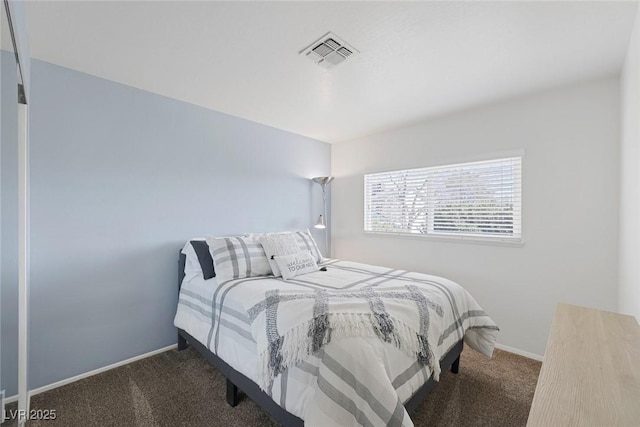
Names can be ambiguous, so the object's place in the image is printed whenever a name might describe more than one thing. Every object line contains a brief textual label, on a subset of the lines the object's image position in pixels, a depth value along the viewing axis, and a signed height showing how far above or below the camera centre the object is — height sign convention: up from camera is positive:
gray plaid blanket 1.35 -0.59
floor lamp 3.82 -0.03
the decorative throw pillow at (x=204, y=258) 2.30 -0.41
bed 1.20 -0.76
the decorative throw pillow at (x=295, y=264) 2.35 -0.48
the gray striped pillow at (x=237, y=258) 2.26 -0.41
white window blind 2.66 +0.13
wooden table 0.66 -0.49
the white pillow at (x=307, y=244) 2.87 -0.35
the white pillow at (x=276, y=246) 2.42 -0.33
